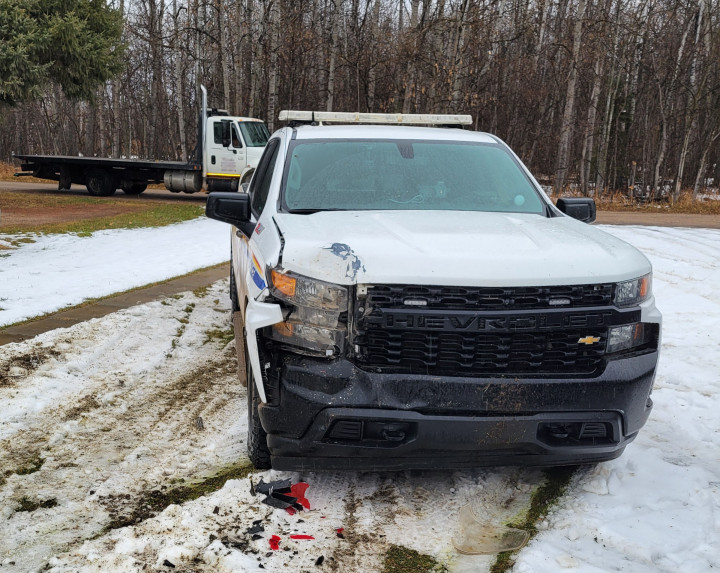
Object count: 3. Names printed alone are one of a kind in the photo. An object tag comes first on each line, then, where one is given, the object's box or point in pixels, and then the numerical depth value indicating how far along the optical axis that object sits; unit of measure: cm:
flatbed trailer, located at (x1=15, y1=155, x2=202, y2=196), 2211
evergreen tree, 1683
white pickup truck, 293
